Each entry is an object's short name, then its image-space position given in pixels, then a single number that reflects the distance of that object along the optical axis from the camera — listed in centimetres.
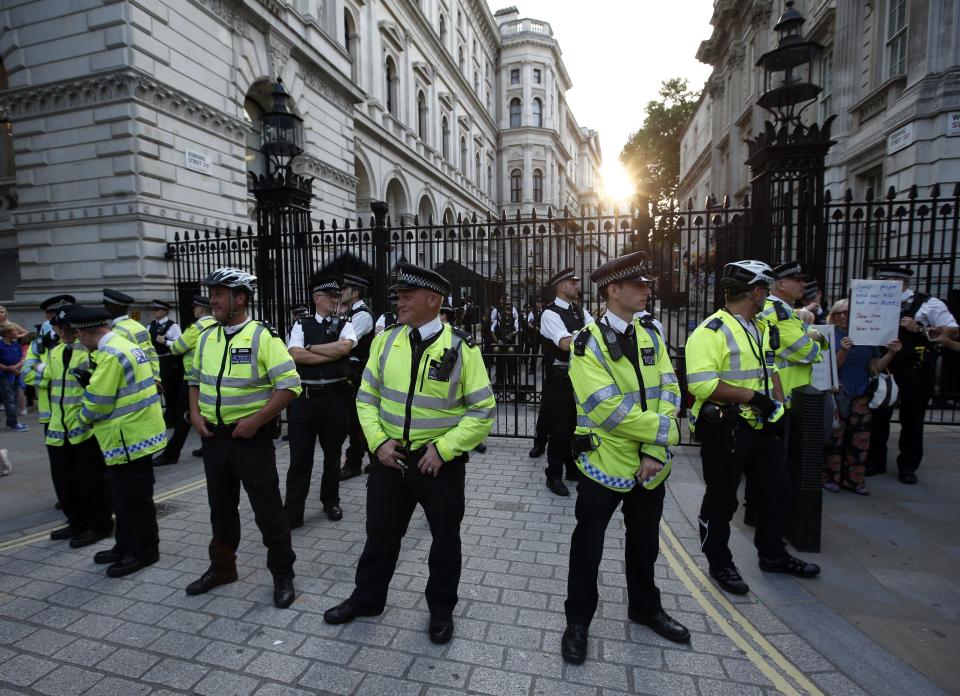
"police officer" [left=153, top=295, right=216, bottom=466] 633
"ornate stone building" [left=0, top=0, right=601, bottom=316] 1070
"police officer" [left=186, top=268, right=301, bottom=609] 340
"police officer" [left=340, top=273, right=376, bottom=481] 577
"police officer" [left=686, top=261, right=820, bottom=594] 335
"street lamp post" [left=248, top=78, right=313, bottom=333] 763
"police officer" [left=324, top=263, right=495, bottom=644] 291
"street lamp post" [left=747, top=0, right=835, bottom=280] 607
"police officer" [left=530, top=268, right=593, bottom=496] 541
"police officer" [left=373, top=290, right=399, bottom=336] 614
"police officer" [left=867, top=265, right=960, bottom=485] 539
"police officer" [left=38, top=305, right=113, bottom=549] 418
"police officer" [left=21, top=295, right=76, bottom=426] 451
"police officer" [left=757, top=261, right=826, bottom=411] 406
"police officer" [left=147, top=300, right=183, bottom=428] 734
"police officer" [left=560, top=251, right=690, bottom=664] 275
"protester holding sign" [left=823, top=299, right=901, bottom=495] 521
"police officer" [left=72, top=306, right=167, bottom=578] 373
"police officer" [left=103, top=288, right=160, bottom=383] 533
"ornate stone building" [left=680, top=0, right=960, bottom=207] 1028
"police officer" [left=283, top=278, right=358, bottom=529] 459
